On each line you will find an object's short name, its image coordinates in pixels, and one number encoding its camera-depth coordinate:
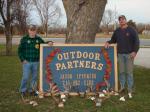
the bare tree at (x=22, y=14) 11.76
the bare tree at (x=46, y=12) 29.00
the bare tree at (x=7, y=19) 11.11
